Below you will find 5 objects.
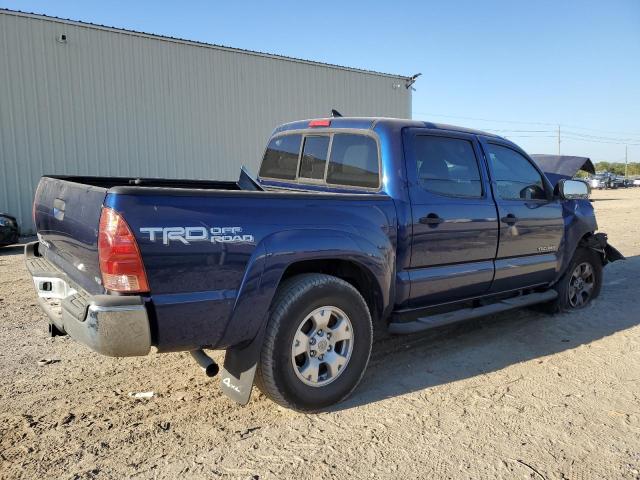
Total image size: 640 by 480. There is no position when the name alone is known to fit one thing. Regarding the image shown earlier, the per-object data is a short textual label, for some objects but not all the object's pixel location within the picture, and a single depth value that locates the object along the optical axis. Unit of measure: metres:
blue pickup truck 2.76
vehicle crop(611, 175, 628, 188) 46.25
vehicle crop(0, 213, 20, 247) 9.70
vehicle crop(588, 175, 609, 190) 44.47
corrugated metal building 12.93
